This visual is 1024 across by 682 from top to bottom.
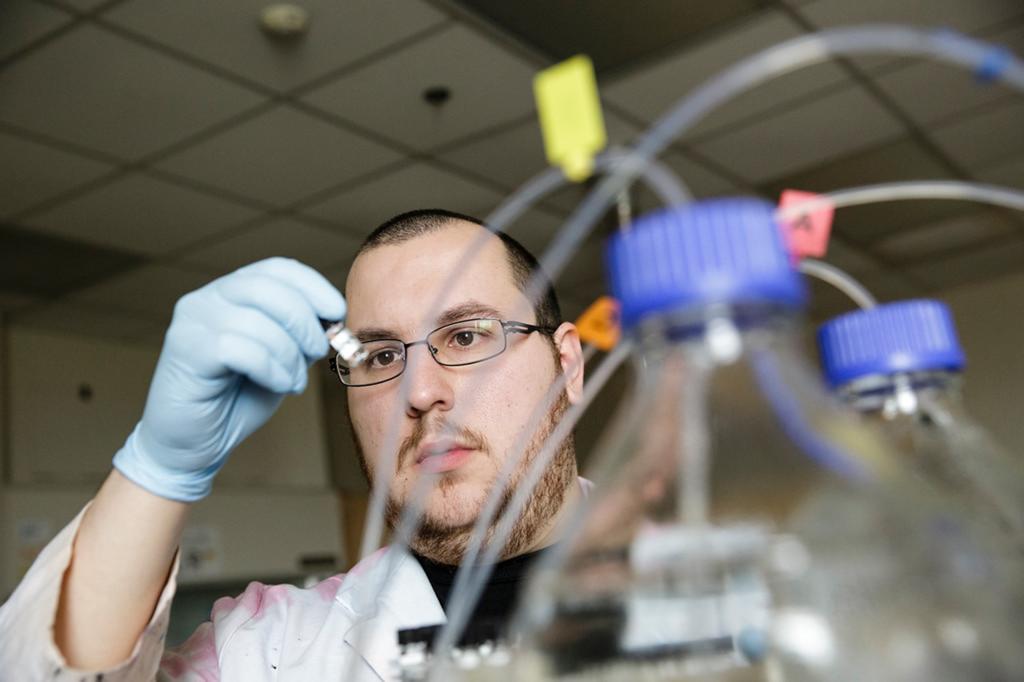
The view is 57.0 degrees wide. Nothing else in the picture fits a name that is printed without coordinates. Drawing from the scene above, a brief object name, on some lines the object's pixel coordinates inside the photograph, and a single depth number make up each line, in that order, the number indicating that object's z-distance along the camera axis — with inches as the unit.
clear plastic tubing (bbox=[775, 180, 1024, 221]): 20.4
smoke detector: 86.2
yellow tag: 16.7
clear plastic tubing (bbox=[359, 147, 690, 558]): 18.2
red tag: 20.7
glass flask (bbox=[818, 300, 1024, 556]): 21.4
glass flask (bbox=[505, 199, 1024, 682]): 16.7
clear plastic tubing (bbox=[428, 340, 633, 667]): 20.4
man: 30.6
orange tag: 23.3
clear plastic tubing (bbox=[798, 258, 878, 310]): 23.1
